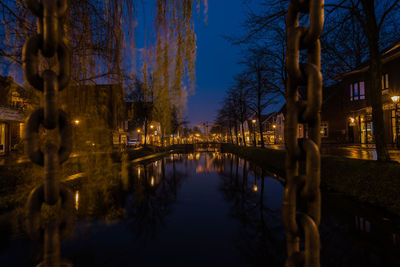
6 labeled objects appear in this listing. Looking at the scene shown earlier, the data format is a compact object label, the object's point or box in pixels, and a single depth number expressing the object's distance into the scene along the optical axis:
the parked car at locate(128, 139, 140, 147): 51.62
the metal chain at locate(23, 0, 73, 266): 0.95
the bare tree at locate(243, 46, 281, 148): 18.80
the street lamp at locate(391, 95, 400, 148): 16.33
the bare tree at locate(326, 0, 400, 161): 8.85
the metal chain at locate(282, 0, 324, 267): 0.97
